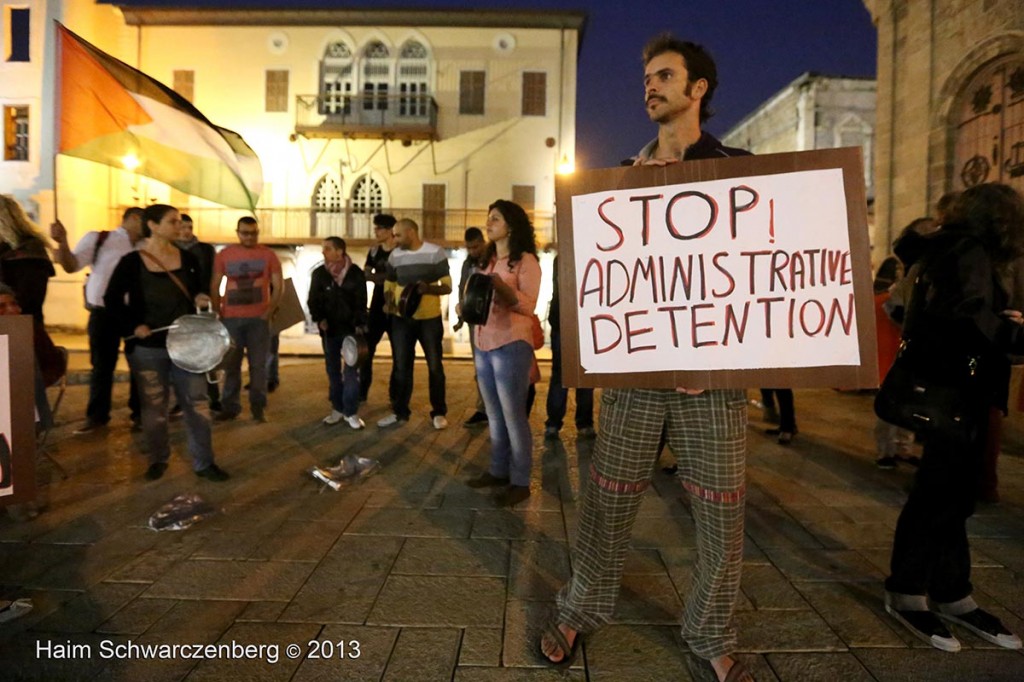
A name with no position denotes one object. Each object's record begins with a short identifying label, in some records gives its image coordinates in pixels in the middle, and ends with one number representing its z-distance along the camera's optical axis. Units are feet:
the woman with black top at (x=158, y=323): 14.61
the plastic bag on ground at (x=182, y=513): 11.80
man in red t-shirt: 20.13
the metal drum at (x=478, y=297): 12.48
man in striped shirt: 20.16
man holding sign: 7.12
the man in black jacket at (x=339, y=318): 20.76
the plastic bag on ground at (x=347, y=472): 14.56
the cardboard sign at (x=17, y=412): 8.38
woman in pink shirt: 13.24
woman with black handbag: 8.28
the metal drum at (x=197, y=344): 14.26
